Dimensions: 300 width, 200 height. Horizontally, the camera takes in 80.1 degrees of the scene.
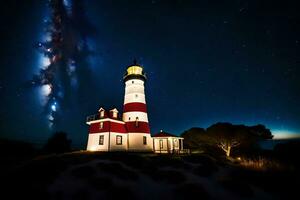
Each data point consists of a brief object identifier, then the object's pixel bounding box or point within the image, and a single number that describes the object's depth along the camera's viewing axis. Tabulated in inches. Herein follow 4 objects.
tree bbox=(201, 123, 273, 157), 1407.5
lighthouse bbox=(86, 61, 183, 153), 1025.5
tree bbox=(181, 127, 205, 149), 1694.1
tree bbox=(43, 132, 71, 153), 1122.7
